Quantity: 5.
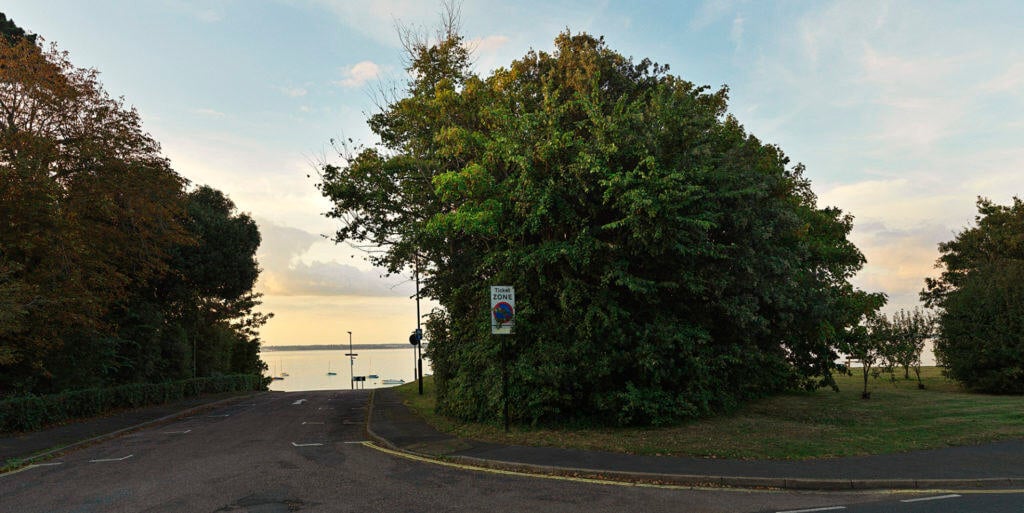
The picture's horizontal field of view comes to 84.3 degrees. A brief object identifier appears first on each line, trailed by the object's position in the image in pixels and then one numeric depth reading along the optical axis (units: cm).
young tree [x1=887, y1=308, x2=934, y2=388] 2336
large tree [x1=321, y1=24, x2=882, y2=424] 1324
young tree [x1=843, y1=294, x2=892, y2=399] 2183
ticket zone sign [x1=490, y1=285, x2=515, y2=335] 1323
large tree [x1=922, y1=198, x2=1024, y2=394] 2114
